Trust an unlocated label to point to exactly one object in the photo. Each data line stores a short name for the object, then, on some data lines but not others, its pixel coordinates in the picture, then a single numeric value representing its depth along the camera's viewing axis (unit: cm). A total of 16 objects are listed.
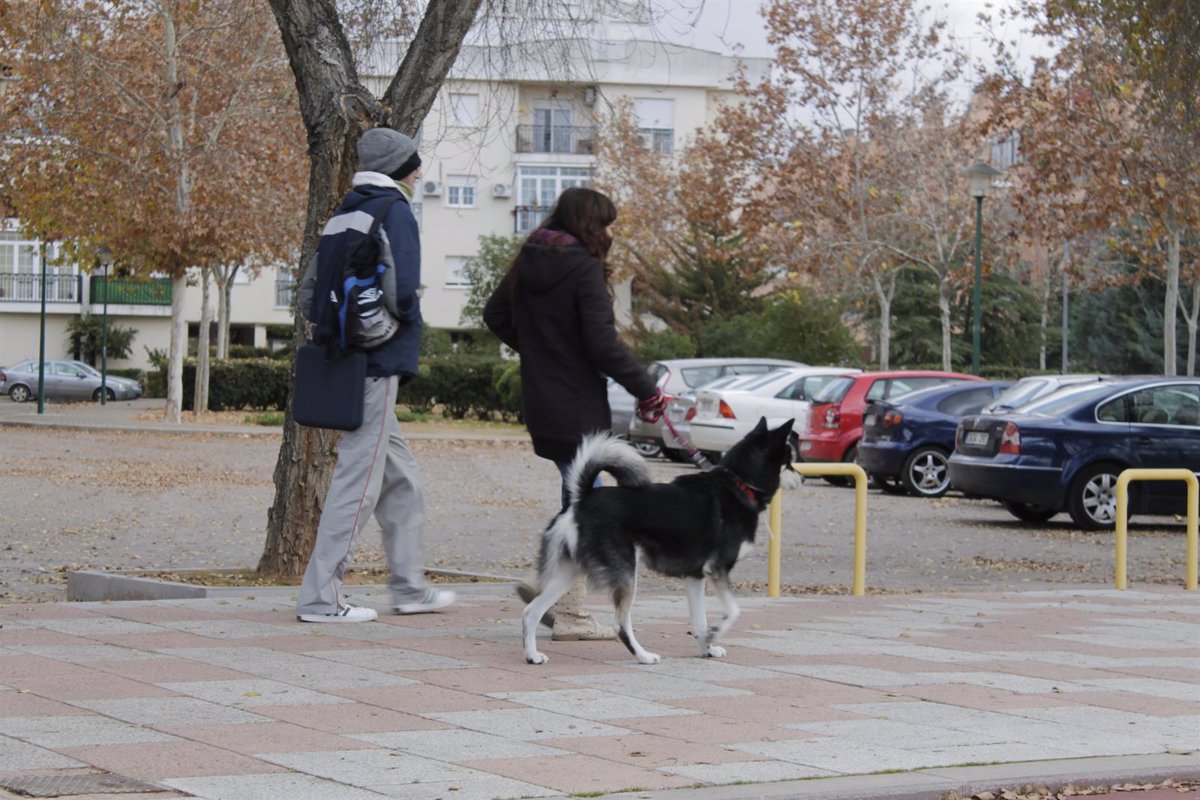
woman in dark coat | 765
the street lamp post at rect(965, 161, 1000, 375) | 3103
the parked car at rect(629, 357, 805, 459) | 2848
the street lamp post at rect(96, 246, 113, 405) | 4100
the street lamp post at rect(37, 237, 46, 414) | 4188
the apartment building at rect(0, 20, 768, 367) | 7019
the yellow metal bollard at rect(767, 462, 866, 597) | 1089
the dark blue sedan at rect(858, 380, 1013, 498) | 2198
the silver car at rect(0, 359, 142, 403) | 5381
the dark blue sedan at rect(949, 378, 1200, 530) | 1775
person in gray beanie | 795
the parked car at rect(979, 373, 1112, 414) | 1888
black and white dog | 714
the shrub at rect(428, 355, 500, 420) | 4100
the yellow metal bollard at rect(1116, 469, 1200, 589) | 1241
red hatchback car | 2398
